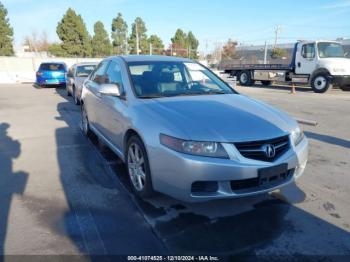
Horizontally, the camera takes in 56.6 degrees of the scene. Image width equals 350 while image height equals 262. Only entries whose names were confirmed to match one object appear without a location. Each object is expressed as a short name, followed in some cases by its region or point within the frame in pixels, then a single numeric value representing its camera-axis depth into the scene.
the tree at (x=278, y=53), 42.00
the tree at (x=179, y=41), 67.66
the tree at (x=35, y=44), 80.25
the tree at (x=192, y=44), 72.41
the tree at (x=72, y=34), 47.28
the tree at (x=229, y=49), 63.87
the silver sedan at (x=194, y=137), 3.03
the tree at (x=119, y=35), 61.00
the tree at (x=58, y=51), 48.50
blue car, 18.31
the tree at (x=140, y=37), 62.00
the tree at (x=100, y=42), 54.71
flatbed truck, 16.25
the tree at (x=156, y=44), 65.62
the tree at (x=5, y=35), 43.56
